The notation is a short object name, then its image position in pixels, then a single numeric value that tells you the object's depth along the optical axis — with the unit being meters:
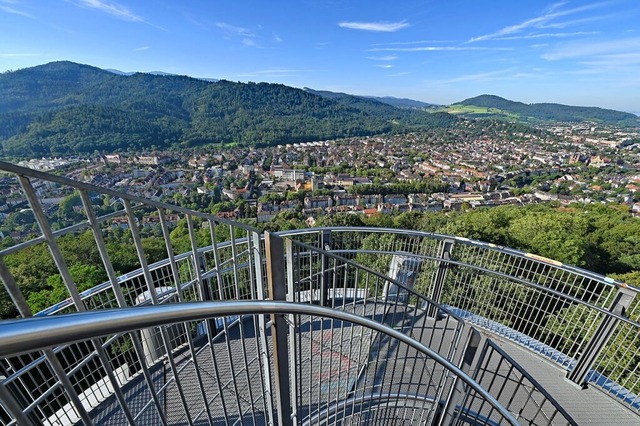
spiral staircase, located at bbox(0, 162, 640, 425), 0.93
